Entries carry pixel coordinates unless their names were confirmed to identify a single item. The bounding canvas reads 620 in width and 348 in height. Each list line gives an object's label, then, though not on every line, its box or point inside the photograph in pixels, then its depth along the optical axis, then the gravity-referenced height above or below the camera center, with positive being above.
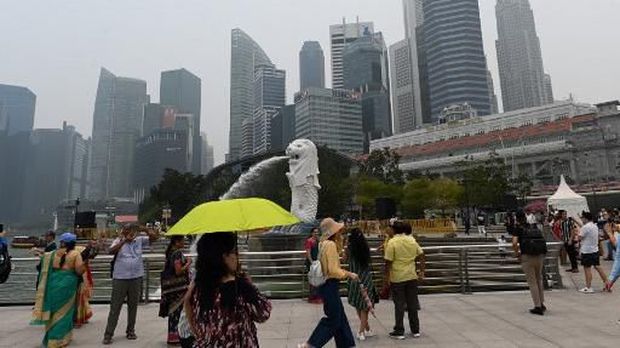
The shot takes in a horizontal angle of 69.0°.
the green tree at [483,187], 47.88 +5.52
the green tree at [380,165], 66.77 +11.73
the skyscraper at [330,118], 119.88 +34.09
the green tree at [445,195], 47.81 +4.72
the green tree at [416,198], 49.06 +4.69
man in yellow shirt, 6.55 -0.54
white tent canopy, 25.05 +1.91
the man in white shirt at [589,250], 9.70 -0.28
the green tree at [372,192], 53.38 +5.88
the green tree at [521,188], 55.71 +6.31
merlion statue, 19.84 +2.91
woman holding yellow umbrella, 3.31 -0.35
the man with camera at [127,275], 6.71 -0.42
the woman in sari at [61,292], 6.27 -0.61
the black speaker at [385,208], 28.71 +2.18
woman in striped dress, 6.52 -0.42
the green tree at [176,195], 73.06 +8.38
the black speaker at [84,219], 31.23 +2.03
